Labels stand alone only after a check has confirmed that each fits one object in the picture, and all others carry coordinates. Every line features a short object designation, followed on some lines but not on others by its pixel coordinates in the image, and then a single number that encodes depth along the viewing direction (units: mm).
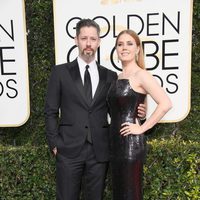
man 2525
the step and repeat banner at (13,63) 3645
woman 2359
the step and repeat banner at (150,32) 3479
